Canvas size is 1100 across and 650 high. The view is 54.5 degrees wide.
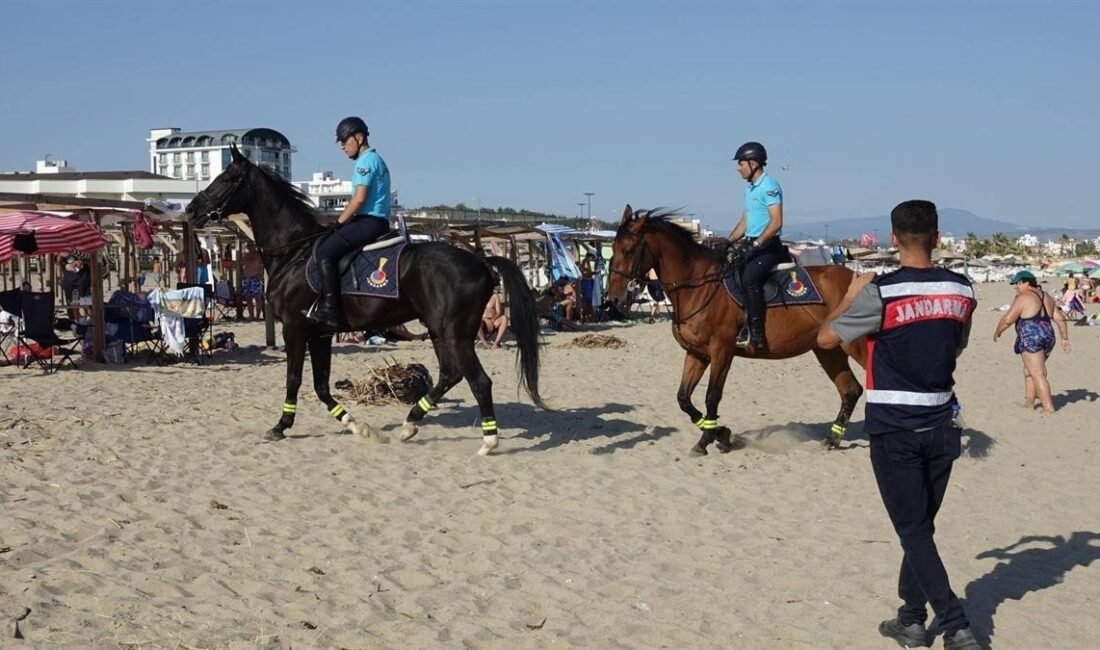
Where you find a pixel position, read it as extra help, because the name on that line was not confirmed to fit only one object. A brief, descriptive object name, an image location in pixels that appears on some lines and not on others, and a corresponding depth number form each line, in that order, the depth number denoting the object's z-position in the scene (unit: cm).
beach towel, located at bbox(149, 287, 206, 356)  1593
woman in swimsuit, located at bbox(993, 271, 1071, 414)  1334
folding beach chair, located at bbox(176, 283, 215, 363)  1622
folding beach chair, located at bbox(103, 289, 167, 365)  1603
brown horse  984
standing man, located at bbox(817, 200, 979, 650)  478
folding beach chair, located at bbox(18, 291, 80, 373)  1458
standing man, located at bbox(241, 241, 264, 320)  2558
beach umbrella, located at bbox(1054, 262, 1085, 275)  4441
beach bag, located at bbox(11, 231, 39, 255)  1437
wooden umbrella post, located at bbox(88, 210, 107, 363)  1576
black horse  955
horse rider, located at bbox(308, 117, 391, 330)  966
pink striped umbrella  1435
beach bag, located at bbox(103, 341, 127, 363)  1597
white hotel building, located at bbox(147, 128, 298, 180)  12669
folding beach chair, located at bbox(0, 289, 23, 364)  1474
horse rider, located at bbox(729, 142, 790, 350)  979
